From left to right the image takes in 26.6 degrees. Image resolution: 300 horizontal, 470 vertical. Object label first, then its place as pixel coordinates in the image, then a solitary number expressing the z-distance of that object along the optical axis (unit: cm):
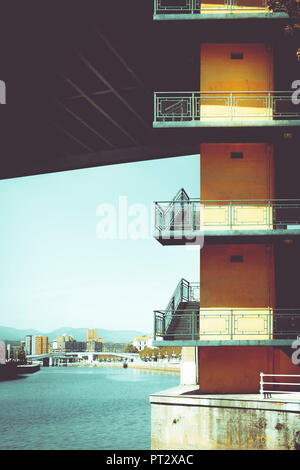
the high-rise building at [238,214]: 2177
